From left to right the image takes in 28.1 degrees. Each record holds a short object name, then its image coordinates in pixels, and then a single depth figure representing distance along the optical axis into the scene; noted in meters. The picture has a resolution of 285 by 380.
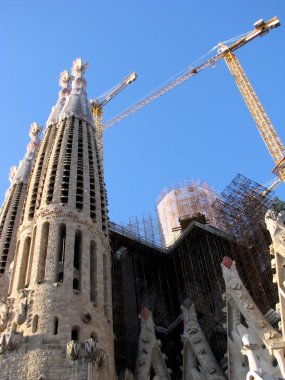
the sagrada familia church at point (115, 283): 22.45
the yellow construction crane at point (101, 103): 54.38
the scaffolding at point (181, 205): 49.66
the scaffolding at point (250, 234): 29.81
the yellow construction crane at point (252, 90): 41.31
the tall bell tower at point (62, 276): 21.50
